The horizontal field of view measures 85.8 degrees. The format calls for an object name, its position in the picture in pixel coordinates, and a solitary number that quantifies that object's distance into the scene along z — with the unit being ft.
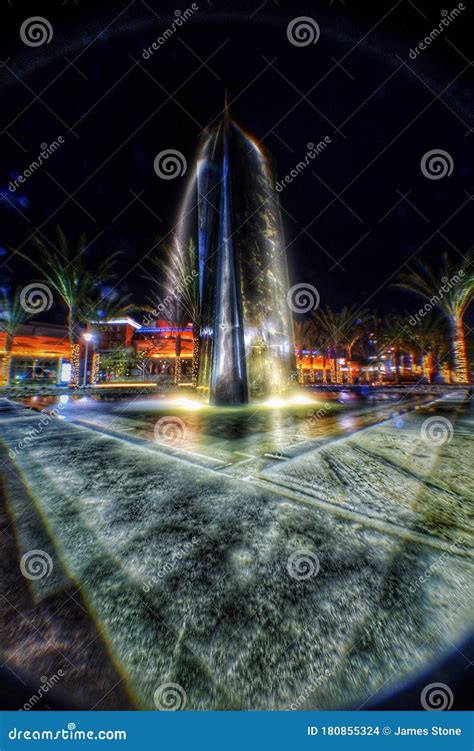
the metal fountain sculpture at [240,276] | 29.73
